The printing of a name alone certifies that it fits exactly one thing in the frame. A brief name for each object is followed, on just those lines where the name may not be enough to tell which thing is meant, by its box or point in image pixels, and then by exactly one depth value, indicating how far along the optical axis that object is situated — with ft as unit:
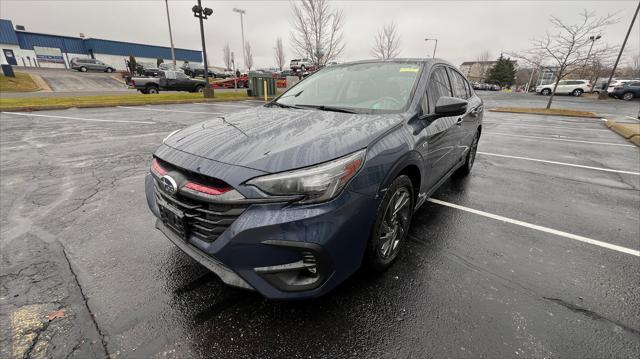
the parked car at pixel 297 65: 99.24
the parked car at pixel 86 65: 127.65
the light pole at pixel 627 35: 66.33
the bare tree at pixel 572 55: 48.06
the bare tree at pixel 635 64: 204.85
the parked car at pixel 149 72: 104.27
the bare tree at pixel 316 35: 60.80
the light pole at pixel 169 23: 96.86
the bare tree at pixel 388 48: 83.96
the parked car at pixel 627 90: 84.64
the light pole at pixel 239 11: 119.96
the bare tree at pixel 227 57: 212.64
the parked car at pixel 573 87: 102.68
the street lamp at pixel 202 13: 51.88
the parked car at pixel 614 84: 89.67
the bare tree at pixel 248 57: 187.95
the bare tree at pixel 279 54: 158.81
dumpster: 63.46
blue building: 146.72
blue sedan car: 5.26
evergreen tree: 204.44
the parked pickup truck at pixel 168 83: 63.77
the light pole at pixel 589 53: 48.10
